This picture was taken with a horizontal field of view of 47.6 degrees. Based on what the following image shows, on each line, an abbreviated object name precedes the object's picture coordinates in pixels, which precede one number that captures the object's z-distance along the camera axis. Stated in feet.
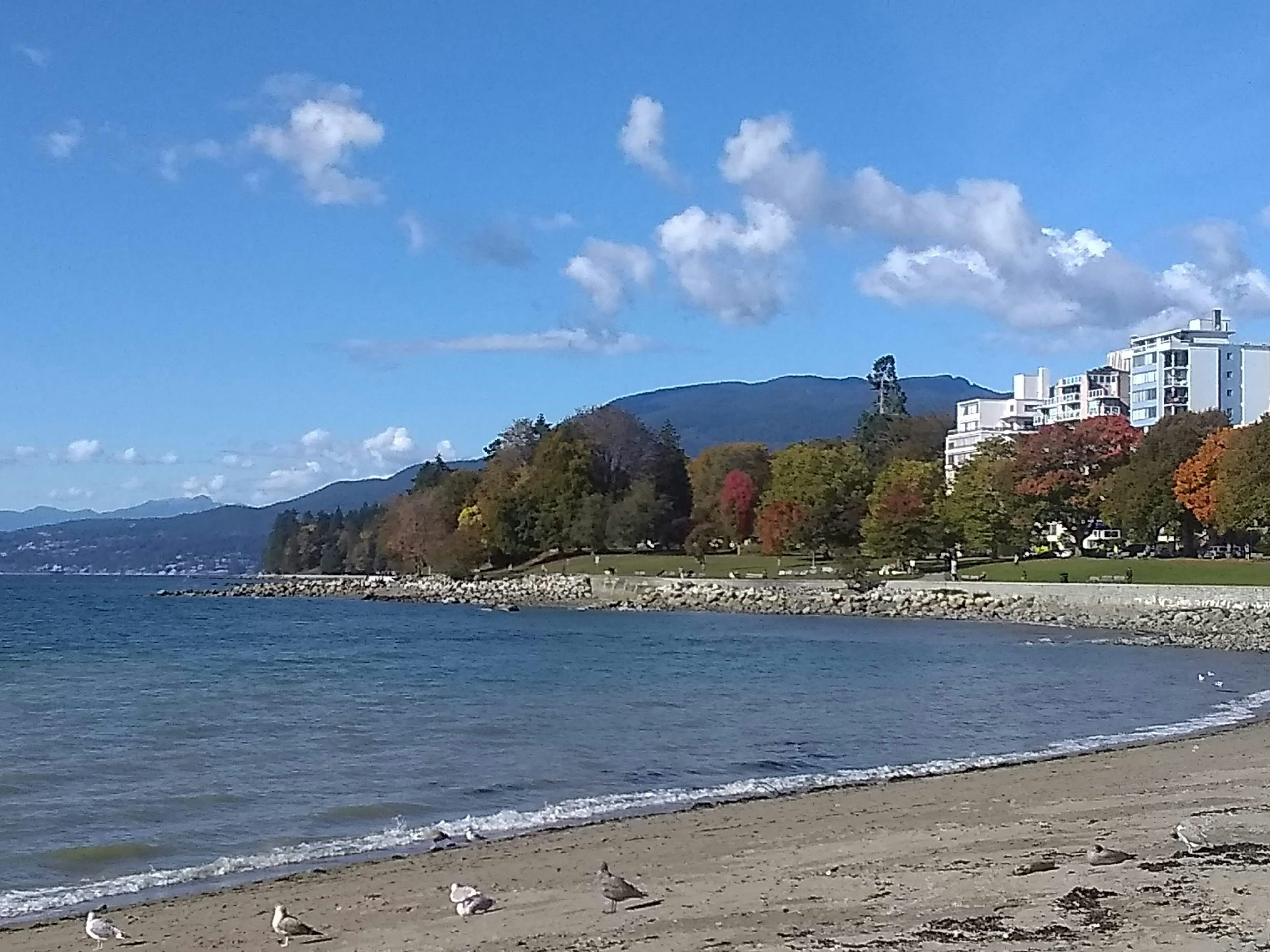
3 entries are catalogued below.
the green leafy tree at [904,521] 267.18
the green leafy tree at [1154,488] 241.35
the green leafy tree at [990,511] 258.98
